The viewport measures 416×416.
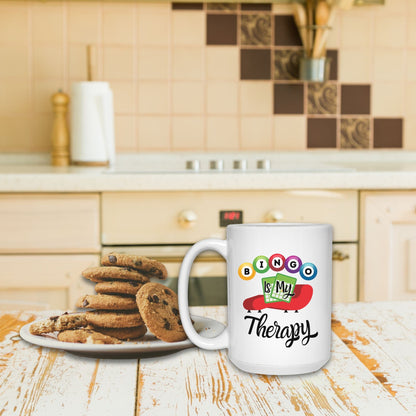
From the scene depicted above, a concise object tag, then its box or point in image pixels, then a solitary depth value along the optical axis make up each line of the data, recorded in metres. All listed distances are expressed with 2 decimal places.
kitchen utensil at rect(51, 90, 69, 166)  1.92
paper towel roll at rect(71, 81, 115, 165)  1.82
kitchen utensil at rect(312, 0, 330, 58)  1.92
